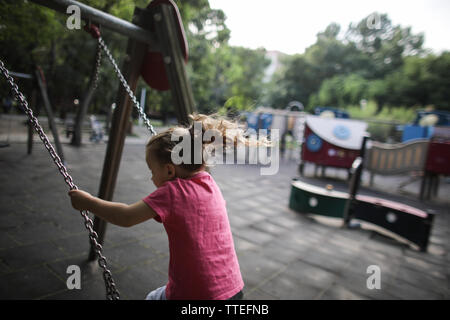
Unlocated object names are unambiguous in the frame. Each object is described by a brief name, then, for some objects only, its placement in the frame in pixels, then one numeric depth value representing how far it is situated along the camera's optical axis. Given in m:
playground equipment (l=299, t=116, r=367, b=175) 8.45
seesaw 4.09
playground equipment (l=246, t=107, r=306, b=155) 13.23
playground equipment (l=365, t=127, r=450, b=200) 7.37
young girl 1.14
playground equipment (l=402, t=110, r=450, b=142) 11.14
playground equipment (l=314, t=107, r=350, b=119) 12.58
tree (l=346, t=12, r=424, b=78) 34.72
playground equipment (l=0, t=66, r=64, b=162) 5.86
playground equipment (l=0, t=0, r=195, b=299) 1.93
